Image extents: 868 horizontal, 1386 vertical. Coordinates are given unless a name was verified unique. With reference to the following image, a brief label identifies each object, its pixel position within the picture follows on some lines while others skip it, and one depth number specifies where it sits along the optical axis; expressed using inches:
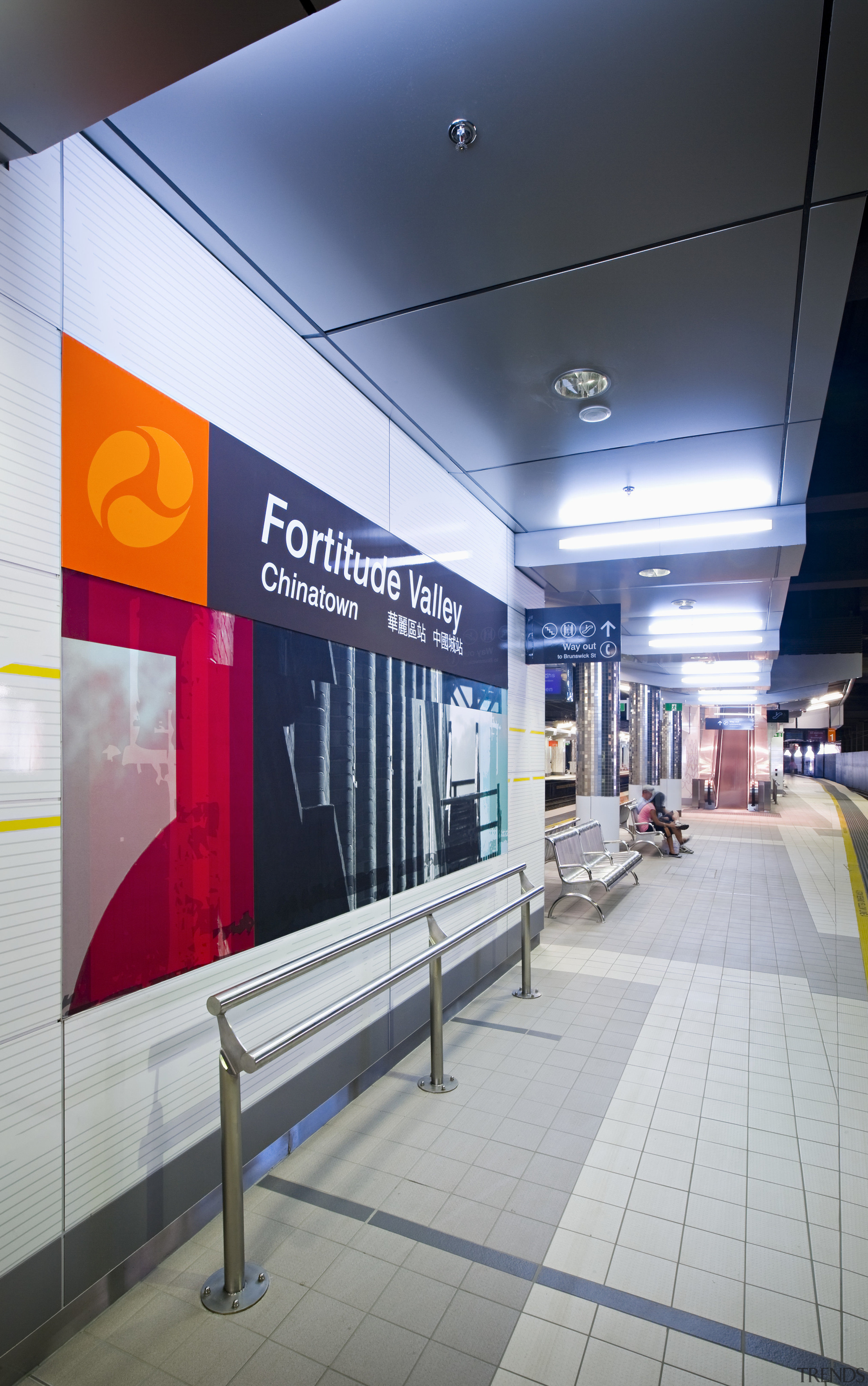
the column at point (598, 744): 434.9
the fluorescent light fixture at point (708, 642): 411.5
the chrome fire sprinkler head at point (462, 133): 78.4
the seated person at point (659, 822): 462.0
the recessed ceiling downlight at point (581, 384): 132.2
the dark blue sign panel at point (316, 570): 103.8
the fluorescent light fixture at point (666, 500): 187.5
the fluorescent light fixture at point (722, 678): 615.2
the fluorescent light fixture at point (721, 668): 536.7
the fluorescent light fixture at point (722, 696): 822.5
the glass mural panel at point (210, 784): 80.9
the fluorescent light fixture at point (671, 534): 200.1
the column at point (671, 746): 850.8
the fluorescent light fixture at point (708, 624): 358.3
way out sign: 229.6
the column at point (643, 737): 690.8
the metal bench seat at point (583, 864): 301.6
